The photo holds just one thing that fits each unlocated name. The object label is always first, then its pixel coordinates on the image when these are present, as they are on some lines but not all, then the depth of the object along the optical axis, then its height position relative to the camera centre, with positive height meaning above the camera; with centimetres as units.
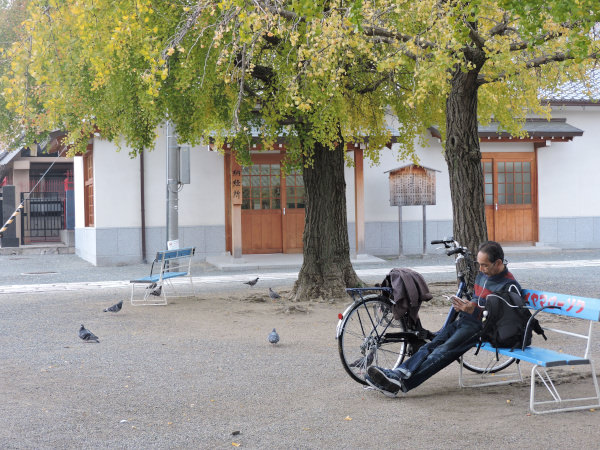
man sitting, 521 -90
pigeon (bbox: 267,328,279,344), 763 -124
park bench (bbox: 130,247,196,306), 1125 -109
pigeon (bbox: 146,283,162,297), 1173 -116
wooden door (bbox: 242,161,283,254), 2025 +13
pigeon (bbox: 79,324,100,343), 794 -125
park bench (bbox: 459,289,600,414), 492 -97
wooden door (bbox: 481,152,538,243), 2158 +41
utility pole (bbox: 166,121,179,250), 1355 +50
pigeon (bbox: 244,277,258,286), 1304 -117
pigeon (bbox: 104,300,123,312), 1009 -123
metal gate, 2720 -5
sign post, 1945 +66
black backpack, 532 -76
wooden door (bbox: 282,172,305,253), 2033 -1
